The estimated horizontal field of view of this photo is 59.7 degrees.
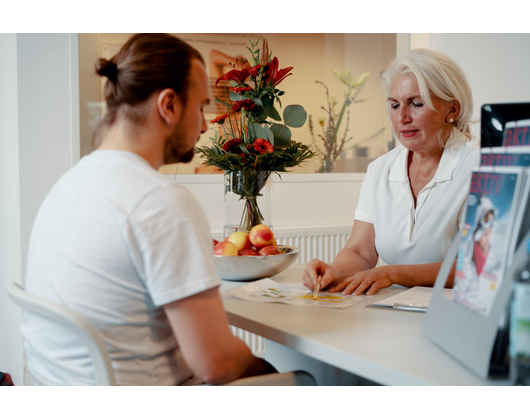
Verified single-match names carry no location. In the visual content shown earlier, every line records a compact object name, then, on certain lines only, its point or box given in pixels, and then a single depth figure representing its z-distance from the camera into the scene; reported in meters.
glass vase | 1.58
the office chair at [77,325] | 0.74
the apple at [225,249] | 1.43
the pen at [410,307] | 1.10
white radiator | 2.99
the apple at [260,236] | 1.48
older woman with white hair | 1.59
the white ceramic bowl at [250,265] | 1.42
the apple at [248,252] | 1.45
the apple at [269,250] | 1.44
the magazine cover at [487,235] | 0.70
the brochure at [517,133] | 0.73
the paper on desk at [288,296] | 1.18
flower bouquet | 1.52
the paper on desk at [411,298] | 1.13
